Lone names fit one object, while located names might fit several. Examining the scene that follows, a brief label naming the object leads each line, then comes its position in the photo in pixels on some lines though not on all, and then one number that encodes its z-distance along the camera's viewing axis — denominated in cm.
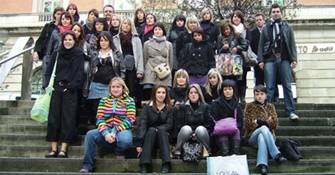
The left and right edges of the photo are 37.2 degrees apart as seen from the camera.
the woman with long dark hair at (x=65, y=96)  784
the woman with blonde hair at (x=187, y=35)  936
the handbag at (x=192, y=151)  733
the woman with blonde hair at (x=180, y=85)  822
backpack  742
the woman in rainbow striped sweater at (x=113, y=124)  733
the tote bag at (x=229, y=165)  650
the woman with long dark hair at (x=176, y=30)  972
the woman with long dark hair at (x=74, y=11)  1029
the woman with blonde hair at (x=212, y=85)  850
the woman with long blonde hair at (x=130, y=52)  903
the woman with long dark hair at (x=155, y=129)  722
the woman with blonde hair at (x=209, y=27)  980
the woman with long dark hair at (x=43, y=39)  988
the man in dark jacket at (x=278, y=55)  913
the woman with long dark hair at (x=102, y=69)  855
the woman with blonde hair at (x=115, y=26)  962
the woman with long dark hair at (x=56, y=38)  901
